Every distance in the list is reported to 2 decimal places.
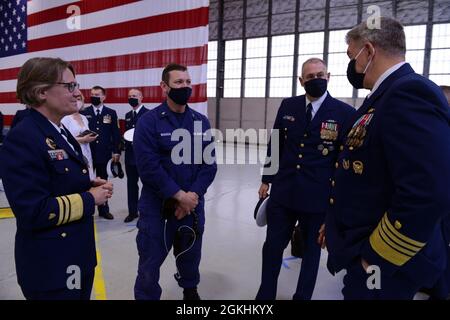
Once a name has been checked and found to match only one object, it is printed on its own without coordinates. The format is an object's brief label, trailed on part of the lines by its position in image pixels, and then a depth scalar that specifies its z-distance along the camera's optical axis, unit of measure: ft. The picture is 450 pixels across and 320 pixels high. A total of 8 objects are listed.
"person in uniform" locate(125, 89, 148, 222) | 13.17
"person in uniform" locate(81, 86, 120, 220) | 13.65
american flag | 17.04
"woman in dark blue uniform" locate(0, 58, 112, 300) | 3.79
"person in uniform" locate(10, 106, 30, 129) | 11.57
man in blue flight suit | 6.46
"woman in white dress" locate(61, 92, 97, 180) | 9.73
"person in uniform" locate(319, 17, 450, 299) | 3.15
